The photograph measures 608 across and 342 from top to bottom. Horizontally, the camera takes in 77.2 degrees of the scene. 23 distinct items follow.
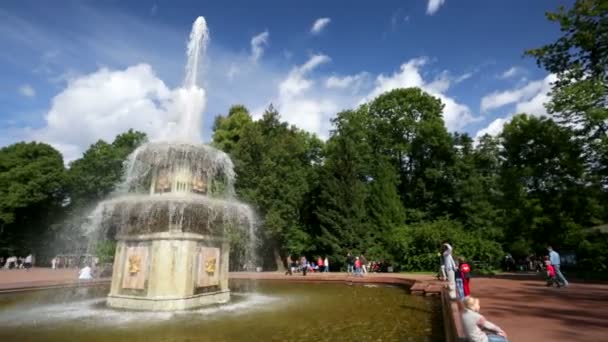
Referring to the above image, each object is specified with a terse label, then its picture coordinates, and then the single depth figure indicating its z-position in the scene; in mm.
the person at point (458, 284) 11969
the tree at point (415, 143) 41844
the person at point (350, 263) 29594
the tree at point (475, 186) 38281
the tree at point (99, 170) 44125
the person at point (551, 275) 16938
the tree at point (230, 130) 48038
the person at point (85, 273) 19384
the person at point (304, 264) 27012
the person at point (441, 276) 20209
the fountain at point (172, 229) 11414
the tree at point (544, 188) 25844
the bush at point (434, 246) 28203
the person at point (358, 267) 25722
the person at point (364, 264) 30894
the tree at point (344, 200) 34094
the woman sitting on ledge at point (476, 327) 5148
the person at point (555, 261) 16297
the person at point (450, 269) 11484
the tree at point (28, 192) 44656
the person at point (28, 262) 37066
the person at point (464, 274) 11945
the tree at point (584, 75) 19141
